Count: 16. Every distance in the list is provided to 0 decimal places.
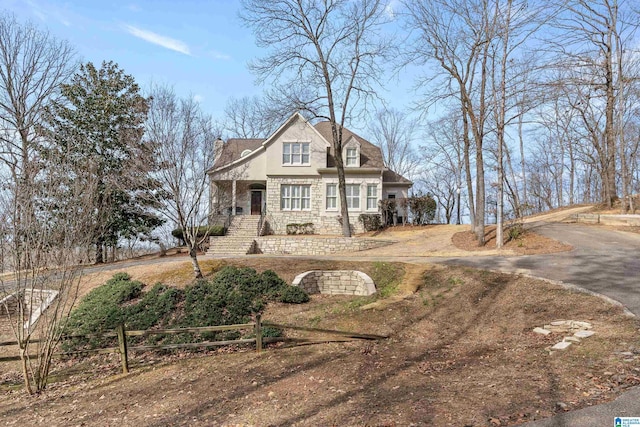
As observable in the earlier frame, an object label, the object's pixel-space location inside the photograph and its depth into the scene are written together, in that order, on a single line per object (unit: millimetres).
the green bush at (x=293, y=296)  10641
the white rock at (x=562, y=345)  5570
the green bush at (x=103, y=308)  10148
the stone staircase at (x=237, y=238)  19109
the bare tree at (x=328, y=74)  20562
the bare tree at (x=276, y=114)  20859
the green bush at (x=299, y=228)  23531
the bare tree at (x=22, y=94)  19516
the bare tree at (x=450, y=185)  36625
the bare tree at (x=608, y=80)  18453
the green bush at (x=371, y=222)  23797
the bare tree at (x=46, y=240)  6566
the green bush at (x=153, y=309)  10031
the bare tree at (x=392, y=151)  42312
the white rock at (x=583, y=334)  5957
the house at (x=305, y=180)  24172
